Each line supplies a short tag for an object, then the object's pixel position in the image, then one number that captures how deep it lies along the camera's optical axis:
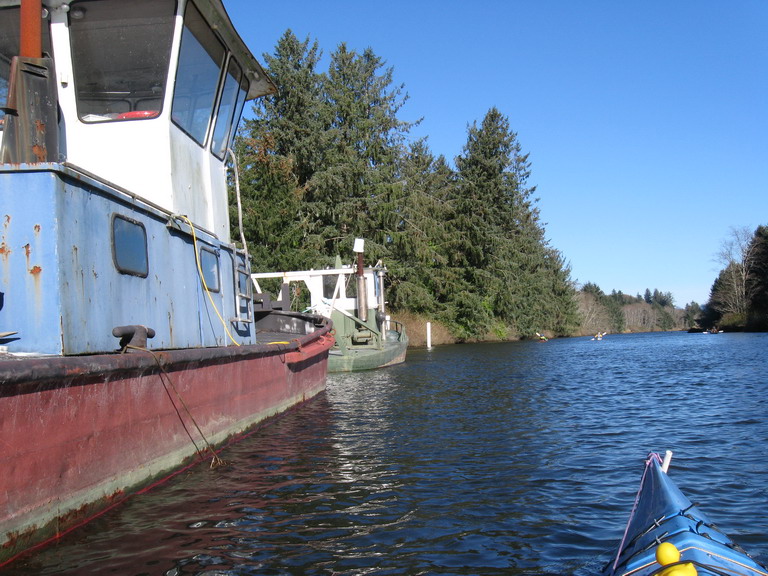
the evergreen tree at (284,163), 39.31
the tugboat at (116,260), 5.03
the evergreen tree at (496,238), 51.84
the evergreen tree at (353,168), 40.75
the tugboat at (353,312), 21.39
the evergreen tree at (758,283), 65.50
